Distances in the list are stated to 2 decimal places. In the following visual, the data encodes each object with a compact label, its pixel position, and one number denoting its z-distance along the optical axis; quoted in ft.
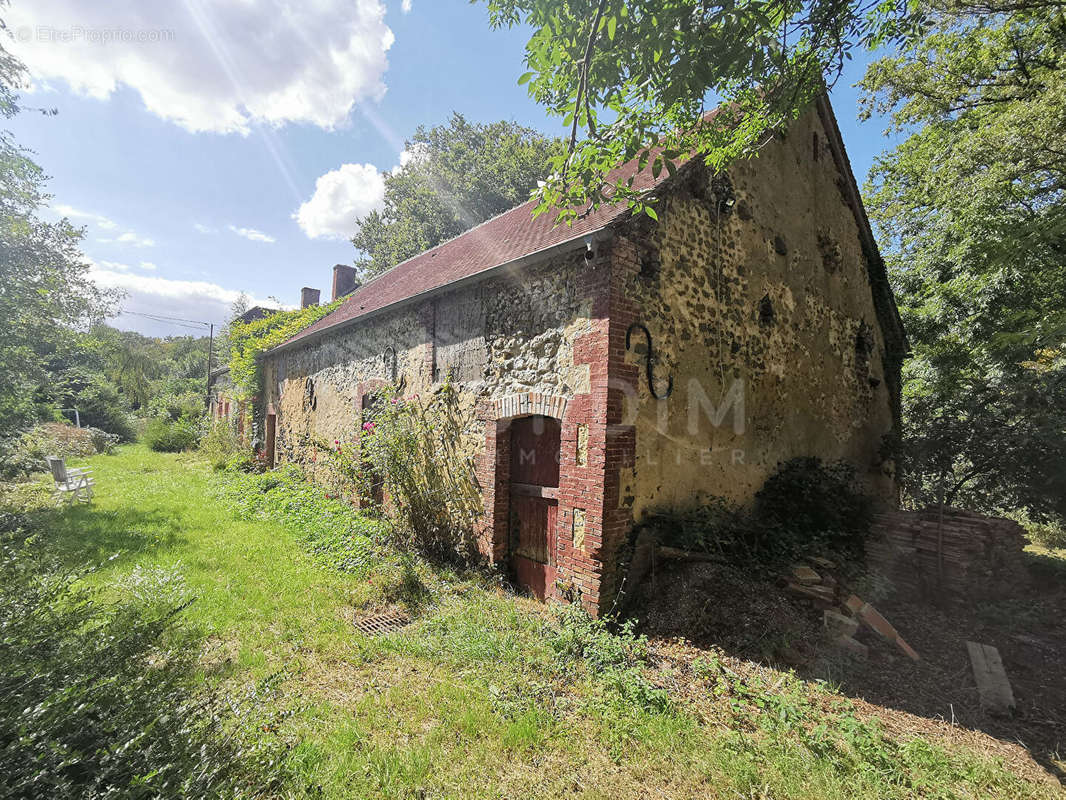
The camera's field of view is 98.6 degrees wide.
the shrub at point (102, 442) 63.36
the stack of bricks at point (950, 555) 20.30
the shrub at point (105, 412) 74.33
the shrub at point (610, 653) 12.30
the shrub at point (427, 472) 21.84
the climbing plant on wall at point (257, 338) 50.06
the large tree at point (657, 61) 12.48
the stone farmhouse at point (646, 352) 16.51
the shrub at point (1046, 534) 37.19
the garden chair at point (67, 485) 32.53
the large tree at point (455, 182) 74.43
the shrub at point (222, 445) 50.19
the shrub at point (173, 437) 67.74
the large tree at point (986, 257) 28.63
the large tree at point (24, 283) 28.40
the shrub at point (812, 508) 21.48
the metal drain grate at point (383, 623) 16.29
